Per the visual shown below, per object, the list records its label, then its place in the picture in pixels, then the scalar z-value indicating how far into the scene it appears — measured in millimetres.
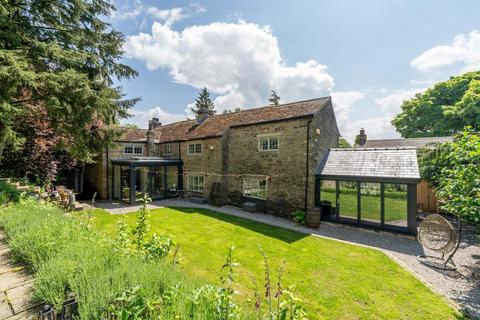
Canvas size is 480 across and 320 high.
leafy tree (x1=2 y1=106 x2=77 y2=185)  14406
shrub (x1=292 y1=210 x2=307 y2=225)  13498
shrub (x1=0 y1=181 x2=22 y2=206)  8094
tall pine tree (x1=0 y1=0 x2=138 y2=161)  8742
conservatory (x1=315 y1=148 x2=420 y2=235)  11258
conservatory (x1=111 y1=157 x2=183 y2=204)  19453
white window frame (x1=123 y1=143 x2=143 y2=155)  21516
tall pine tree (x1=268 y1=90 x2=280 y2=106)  53359
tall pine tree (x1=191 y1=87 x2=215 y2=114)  56012
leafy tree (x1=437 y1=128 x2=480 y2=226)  6312
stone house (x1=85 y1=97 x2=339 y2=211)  14375
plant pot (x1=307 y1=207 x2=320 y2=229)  12688
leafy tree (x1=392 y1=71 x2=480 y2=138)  22031
